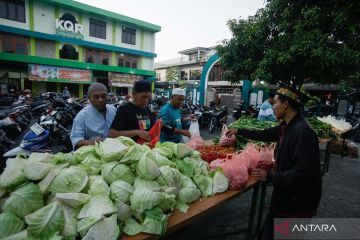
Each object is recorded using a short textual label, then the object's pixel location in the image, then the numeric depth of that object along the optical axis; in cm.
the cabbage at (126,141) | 195
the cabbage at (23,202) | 134
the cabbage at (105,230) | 130
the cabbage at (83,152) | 192
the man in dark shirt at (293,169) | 206
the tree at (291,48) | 608
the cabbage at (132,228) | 148
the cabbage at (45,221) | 127
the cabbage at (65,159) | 182
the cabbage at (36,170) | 147
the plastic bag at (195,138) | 344
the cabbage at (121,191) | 156
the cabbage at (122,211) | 150
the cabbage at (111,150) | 174
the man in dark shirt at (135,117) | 289
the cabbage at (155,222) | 149
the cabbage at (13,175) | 143
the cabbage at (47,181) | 146
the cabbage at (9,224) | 127
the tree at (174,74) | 4681
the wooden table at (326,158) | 562
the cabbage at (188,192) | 190
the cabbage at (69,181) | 150
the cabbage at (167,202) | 164
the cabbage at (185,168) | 213
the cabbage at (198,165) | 223
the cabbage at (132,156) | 173
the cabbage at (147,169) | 167
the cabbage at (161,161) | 192
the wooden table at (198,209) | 158
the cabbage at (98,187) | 153
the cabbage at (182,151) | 218
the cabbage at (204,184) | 214
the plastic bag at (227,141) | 363
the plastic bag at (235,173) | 235
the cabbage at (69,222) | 132
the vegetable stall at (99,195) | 133
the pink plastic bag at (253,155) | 277
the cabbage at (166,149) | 213
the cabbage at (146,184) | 163
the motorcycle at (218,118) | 1141
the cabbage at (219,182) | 222
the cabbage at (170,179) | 175
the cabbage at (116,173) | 166
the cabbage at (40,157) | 167
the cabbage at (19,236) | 124
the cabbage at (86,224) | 132
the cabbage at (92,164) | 175
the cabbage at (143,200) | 151
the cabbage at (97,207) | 138
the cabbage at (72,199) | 140
